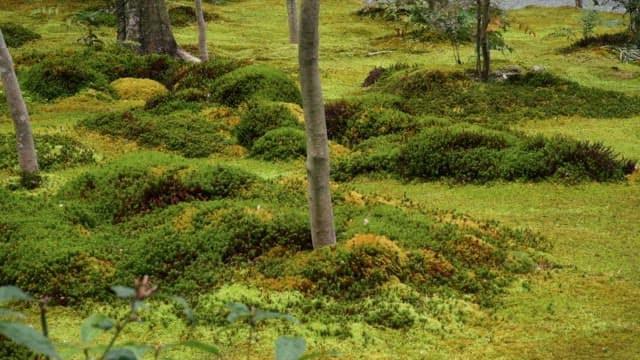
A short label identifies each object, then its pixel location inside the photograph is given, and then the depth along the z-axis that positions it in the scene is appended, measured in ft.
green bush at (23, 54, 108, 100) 66.28
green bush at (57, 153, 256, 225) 33.99
